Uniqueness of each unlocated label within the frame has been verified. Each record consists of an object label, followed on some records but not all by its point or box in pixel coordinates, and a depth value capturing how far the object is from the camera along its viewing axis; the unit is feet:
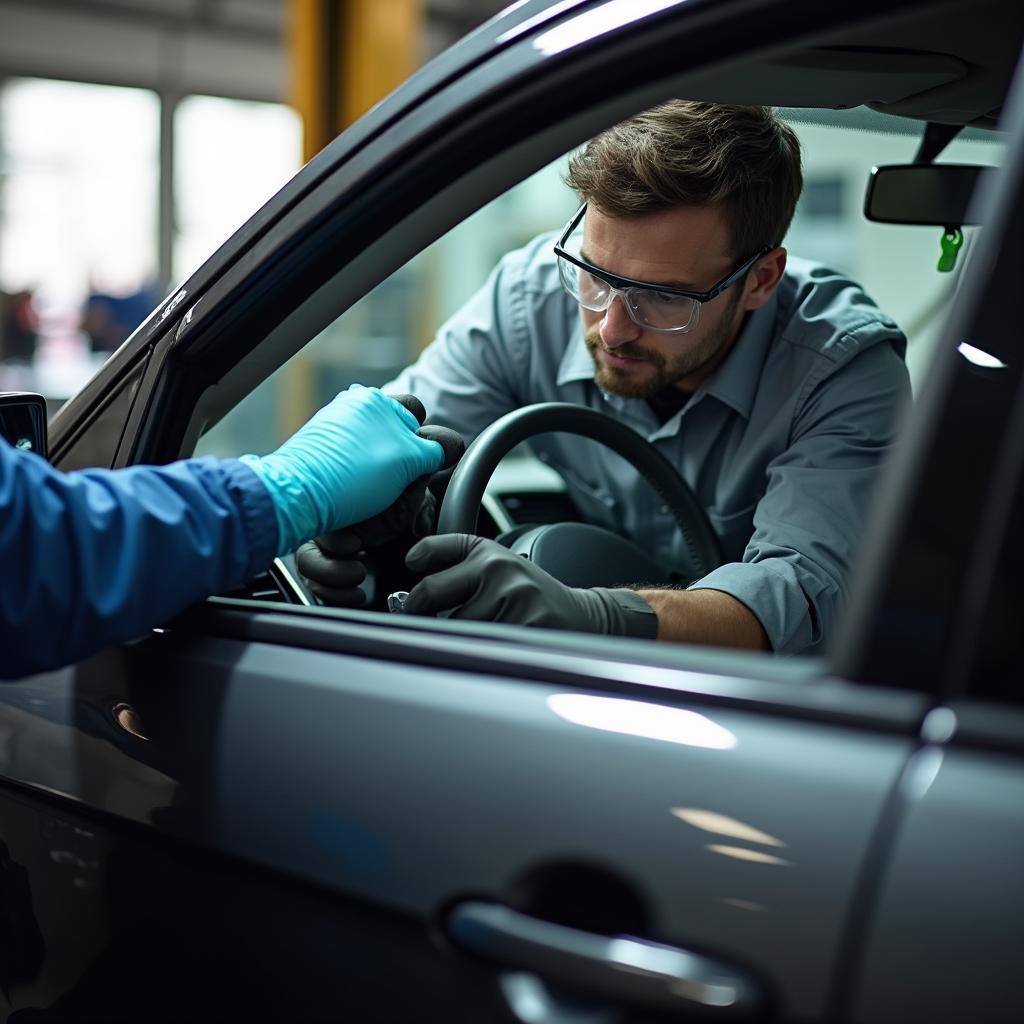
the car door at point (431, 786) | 2.46
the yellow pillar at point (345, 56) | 17.01
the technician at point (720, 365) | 5.53
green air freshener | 6.90
